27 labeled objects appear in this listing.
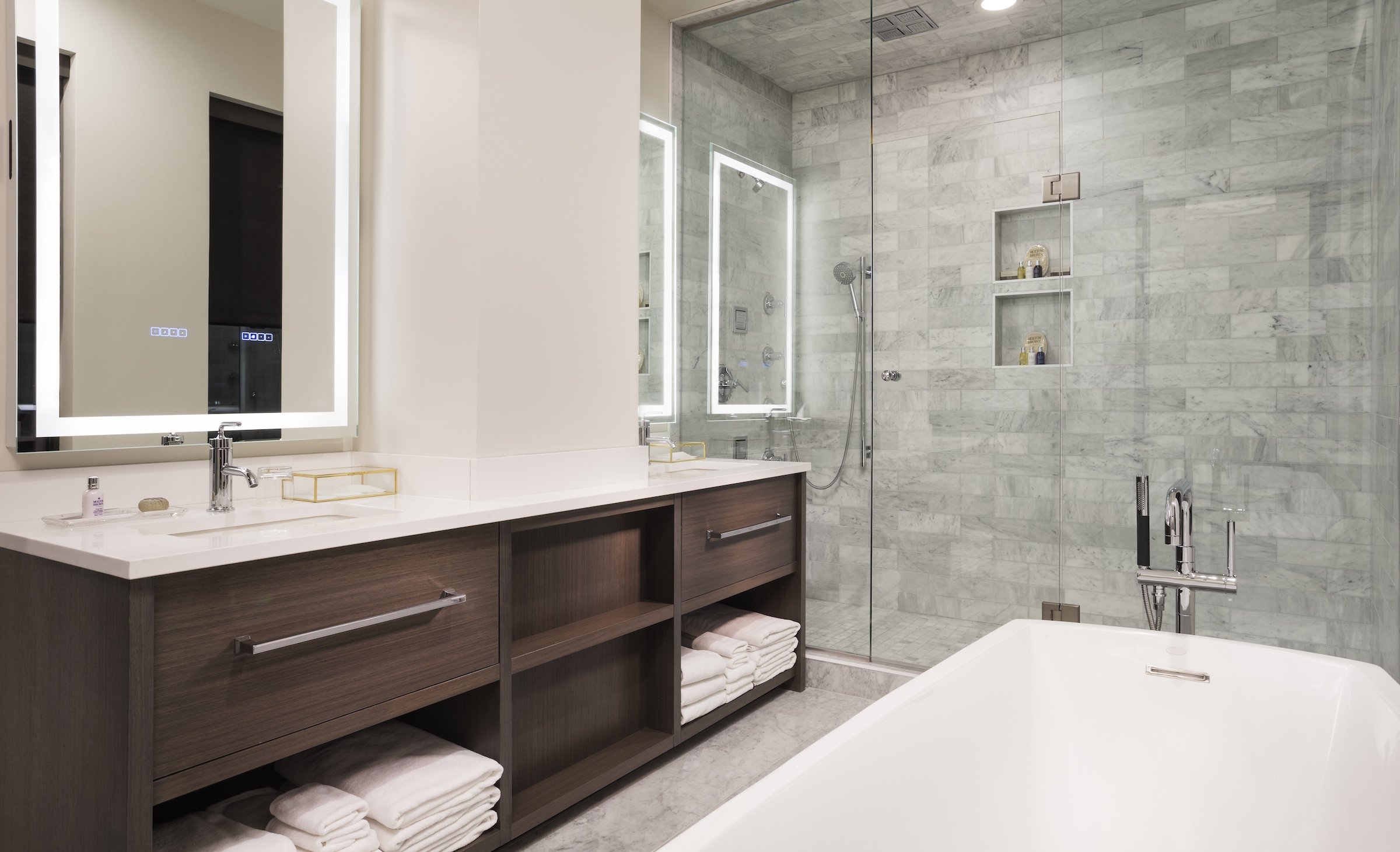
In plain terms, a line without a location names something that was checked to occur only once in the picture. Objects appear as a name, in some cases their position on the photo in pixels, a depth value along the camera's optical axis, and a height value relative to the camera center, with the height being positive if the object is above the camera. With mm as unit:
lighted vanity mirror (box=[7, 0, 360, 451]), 1597 +457
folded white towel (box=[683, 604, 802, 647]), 2793 -700
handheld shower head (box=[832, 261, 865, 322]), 3146 +572
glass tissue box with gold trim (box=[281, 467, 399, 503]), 1921 -148
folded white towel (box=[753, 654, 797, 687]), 2762 -855
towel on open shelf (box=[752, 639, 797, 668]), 2762 -793
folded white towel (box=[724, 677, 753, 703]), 2609 -863
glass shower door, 2705 +278
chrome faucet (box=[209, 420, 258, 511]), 1748 -107
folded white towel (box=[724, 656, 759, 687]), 2611 -808
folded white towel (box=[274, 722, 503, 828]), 1579 -714
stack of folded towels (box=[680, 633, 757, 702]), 2621 -766
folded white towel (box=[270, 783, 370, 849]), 1452 -701
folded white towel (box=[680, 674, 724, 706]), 2434 -810
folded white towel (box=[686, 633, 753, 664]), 2652 -727
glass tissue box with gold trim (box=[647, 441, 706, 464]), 2922 -105
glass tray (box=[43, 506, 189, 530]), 1543 -186
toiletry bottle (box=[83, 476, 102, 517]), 1601 -152
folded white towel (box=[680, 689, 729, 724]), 2430 -863
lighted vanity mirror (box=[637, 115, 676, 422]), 3195 +598
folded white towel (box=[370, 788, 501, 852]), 1558 -798
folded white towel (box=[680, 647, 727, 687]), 2455 -741
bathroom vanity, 1250 -425
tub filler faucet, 1924 -354
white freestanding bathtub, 1395 -654
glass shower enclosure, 2197 +420
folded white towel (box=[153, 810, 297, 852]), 1380 -716
